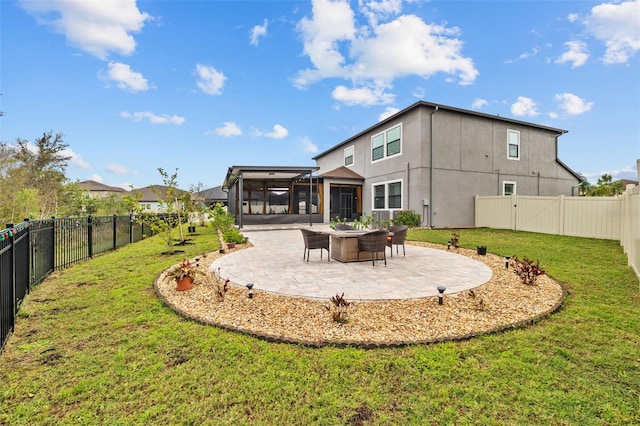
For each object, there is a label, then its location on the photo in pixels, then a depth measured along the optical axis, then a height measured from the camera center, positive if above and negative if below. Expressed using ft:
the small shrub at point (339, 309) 11.46 -4.35
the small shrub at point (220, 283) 14.40 -4.37
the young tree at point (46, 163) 63.38 +12.16
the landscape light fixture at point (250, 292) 13.96 -4.17
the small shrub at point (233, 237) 32.68 -3.05
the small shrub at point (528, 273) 16.53 -3.71
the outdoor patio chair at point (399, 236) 24.75 -2.17
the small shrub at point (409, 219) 48.06 -1.24
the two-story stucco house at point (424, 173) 49.01 +7.64
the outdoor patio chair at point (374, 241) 20.21 -2.16
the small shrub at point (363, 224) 26.76 -1.19
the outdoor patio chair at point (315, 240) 22.52 -2.32
